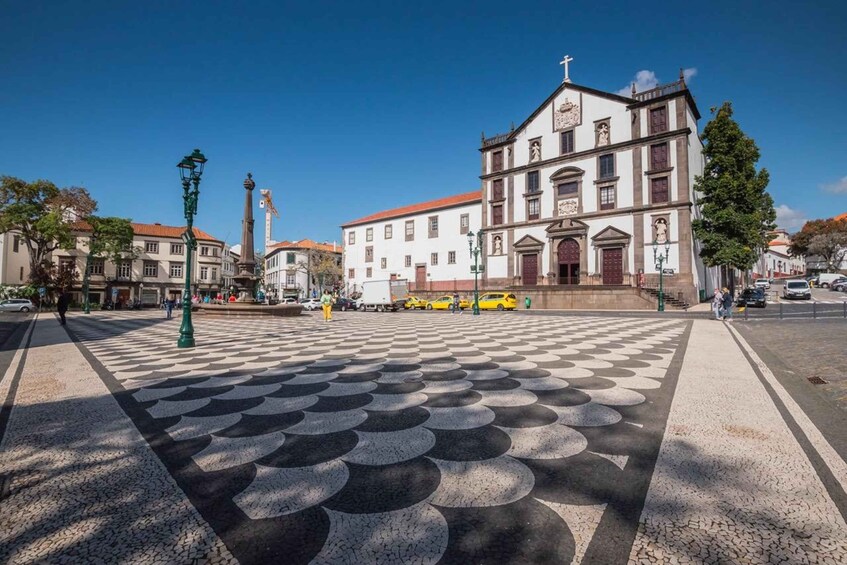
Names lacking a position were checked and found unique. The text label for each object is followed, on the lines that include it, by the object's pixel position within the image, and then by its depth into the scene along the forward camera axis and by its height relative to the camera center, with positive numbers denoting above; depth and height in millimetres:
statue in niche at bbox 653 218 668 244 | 28516 +4482
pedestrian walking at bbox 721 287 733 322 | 16484 -671
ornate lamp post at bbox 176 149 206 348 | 8758 +2133
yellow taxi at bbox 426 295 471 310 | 34031 -1237
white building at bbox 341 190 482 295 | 41500 +5557
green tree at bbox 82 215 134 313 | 44750 +6539
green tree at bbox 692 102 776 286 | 26188 +6436
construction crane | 102738 +24170
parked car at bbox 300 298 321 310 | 35950 -1384
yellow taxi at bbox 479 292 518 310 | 30781 -954
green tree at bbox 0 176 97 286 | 36844 +7630
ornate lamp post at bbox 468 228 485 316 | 23281 -592
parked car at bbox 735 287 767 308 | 24578 -610
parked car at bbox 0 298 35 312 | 33456 -1269
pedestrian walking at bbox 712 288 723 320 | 16911 -601
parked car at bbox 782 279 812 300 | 31028 -39
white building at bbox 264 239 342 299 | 65625 +3575
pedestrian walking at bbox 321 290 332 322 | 18125 -675
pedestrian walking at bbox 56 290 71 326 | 16750 -604
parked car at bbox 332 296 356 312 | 38438 -1534
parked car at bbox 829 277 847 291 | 41344 +524
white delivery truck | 32750 -466
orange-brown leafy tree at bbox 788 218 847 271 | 55250 +7312
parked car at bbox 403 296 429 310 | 36188 -1288
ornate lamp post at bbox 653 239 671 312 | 28047 +2559
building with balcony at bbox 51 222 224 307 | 48469 +3111
